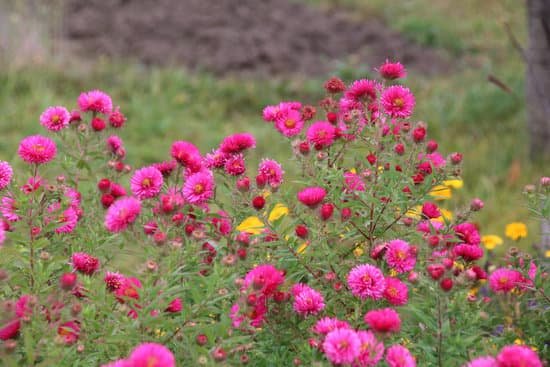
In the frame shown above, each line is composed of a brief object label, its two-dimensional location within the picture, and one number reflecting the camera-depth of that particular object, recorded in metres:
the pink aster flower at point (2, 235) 1.81
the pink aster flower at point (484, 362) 1.68
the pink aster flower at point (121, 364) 1.65
